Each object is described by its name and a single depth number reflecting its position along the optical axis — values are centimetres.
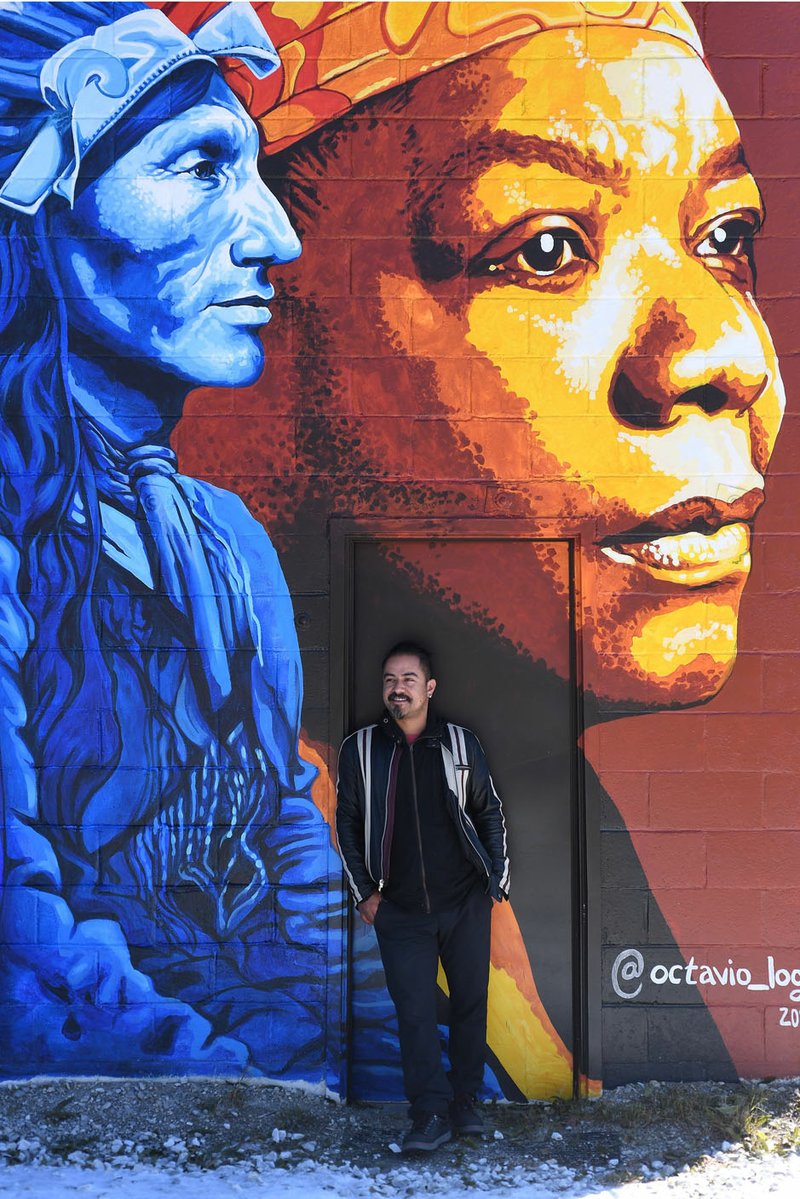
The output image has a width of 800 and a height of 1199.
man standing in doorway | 438
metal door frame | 466
